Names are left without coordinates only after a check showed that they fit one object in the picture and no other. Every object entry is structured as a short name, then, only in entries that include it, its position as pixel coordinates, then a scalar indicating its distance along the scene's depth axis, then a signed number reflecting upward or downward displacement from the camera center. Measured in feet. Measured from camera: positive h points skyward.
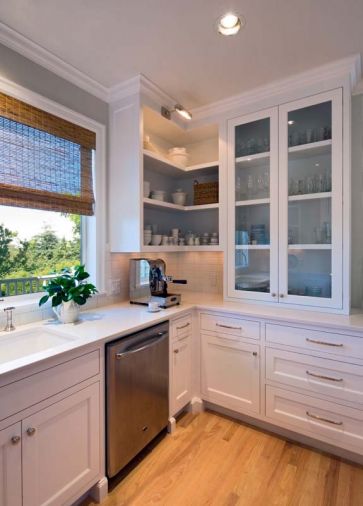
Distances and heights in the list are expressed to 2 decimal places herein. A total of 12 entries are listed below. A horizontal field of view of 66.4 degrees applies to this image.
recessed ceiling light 4.96 +4.20
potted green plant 5.90 -0.94
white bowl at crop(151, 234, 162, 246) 8.10 +0.35
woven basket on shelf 8.65 +1.87
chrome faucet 5.27 -1.29
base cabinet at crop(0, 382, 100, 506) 3.72 -3.03
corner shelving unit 8.42 +2.34
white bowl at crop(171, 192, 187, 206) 9.13 +1.79
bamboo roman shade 5.54 +2.06
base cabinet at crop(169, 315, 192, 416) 6.80 -2.87
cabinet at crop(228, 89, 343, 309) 6.58 +1.25
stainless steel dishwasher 5.11 -2.85
